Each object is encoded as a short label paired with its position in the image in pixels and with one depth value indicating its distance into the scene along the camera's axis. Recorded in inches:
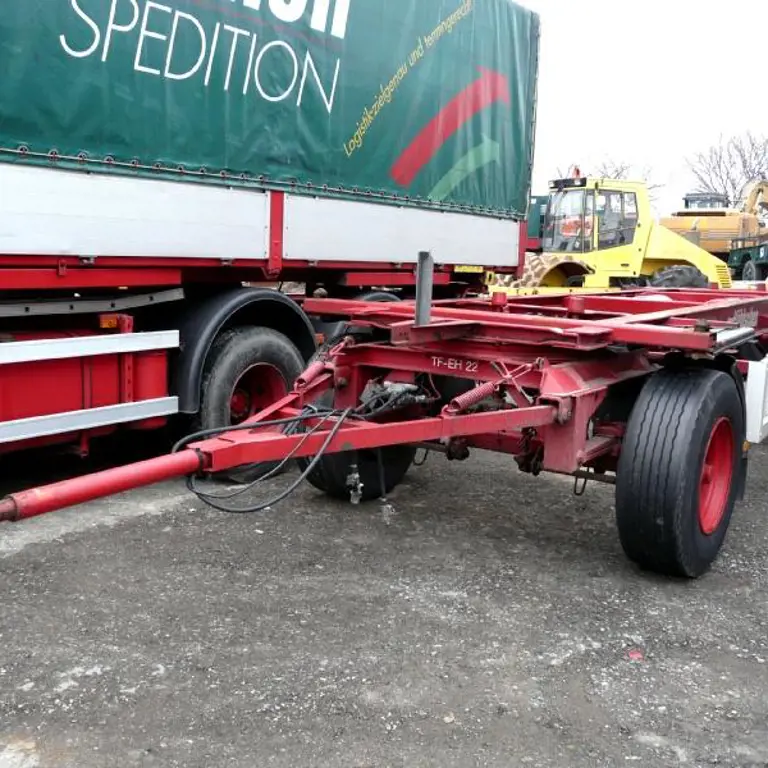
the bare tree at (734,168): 1937.7
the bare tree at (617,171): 2201.3
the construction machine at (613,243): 561.3
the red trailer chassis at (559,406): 161.3
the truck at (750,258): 941.2
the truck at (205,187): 195.5
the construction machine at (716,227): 959.0
